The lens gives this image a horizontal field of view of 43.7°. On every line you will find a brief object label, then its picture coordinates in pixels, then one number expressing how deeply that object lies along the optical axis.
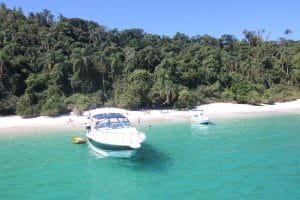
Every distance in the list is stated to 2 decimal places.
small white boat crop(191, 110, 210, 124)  62.22
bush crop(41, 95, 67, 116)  69.44
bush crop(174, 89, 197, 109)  77.88
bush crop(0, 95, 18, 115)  69.94
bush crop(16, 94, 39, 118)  68.81
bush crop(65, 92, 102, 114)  70.94
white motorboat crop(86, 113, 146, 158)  33.28
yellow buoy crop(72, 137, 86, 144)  45.62
